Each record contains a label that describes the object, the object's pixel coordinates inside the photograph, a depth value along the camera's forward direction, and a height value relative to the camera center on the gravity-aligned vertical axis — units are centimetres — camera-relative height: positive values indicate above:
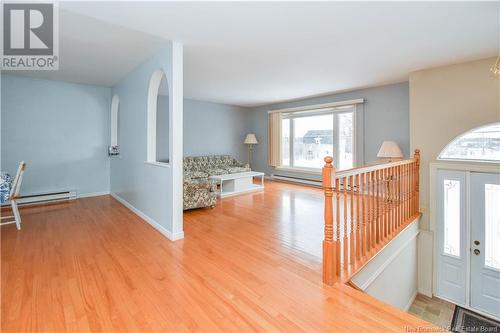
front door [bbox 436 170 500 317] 347 -113
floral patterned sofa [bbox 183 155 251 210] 421 -22
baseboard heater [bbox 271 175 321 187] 663 -46
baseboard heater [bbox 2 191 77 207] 461 -65
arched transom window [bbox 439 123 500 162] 344 +26
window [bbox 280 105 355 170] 605 +73
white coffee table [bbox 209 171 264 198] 550 -46
